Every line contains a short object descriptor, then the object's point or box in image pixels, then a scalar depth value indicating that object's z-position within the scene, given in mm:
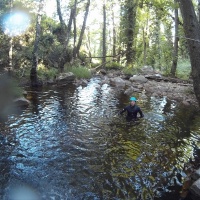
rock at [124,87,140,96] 15125
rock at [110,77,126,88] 17898
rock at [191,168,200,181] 4811
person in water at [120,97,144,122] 9508
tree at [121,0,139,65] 25859
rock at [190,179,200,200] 4261
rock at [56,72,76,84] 17238
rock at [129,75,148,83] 19041
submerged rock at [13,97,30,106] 10356
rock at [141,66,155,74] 22644
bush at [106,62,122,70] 26966
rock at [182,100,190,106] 12484
